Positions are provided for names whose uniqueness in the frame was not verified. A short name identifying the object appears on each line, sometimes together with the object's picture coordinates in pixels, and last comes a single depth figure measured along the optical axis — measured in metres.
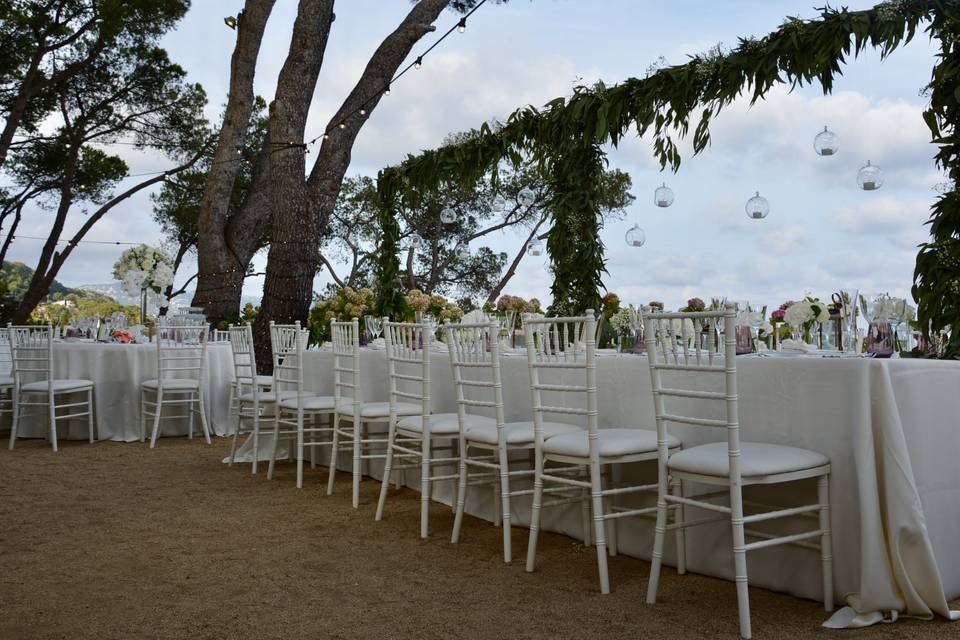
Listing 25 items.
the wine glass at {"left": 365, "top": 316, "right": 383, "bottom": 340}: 5.68
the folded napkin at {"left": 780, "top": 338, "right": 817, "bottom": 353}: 2.93
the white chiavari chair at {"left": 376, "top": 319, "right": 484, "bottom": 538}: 3.58
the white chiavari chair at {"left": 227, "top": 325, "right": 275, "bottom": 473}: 5.37
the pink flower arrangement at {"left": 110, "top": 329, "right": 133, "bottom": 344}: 7.63
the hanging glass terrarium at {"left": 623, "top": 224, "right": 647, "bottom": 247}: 8.40
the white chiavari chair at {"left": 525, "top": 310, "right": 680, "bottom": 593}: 2.72
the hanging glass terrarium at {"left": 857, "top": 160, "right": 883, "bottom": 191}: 5.60
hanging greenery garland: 3.95
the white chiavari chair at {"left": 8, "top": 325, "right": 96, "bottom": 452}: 6.44
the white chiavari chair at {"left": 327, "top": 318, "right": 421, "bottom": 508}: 4.27
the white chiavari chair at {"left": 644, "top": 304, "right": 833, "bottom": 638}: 2.28
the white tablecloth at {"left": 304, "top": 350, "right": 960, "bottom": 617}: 2.32
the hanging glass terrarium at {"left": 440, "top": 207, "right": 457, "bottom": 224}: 8.41
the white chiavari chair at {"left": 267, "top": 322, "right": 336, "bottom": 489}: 4.87
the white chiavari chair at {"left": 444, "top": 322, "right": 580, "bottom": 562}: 3.13
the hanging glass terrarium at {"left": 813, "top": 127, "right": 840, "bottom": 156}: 5.54
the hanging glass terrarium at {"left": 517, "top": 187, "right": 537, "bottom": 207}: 8.82
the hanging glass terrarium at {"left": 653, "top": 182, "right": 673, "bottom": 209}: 7.59
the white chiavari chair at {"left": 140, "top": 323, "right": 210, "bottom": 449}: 6.68
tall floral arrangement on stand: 8.06
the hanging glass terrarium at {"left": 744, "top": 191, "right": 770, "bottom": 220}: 6.79
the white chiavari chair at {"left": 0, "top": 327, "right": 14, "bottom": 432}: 7.08
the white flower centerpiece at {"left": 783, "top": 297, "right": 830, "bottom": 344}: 3.16
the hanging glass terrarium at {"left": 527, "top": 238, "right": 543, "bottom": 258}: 8.45
